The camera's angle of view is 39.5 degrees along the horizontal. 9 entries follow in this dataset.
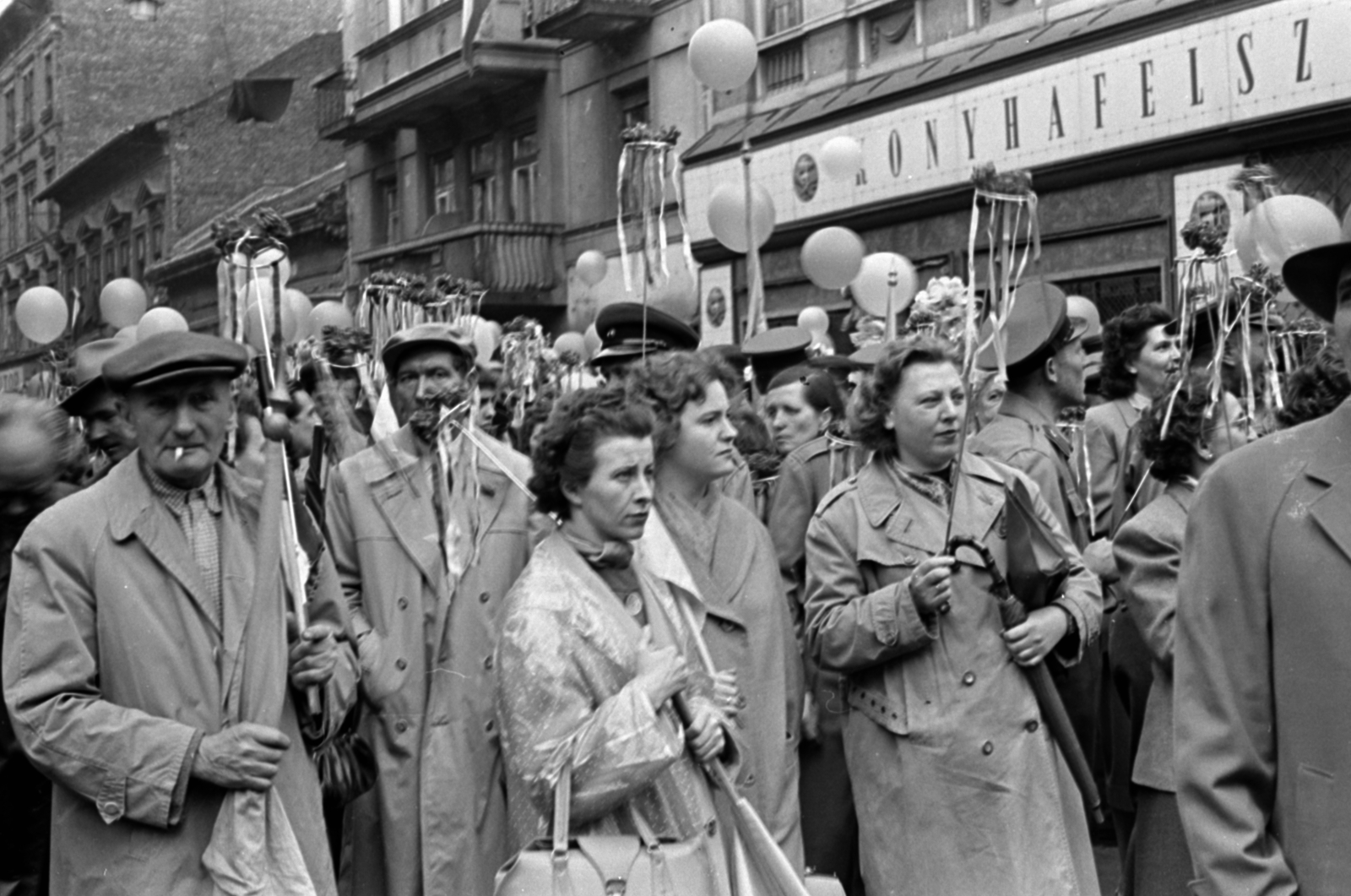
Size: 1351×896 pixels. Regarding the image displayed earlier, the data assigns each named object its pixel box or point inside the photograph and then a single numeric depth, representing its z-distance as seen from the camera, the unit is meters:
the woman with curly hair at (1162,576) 4.82
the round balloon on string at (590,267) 17.64
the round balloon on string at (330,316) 14.50
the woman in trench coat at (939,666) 4.88
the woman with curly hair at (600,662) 3.90
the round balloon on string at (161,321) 13.25
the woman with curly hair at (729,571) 5.07
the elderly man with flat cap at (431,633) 5.23
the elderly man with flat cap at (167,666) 3.93
